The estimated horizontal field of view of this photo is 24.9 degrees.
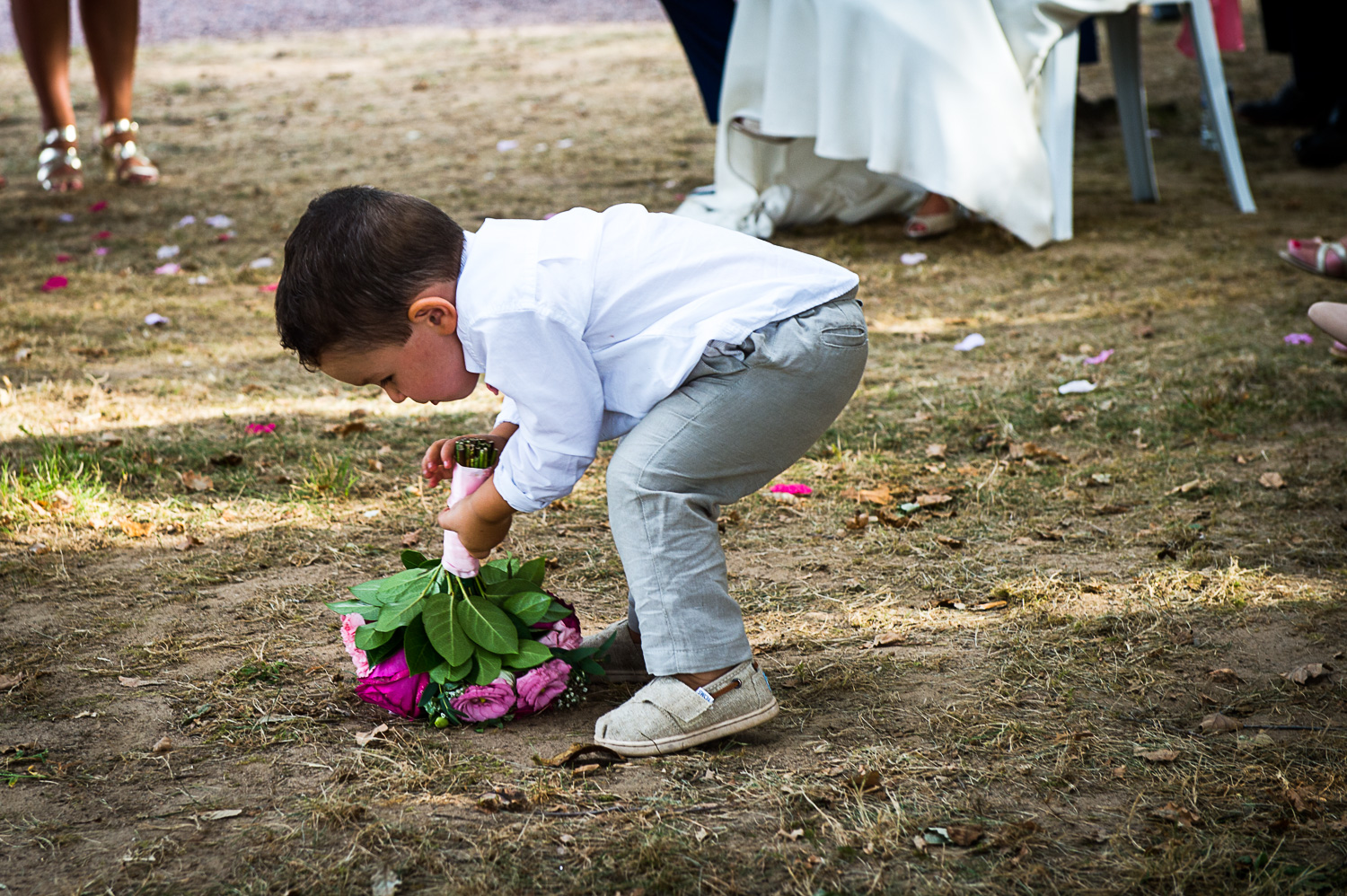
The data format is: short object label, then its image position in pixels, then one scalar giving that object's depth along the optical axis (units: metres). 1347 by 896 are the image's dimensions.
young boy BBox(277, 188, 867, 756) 2.56
